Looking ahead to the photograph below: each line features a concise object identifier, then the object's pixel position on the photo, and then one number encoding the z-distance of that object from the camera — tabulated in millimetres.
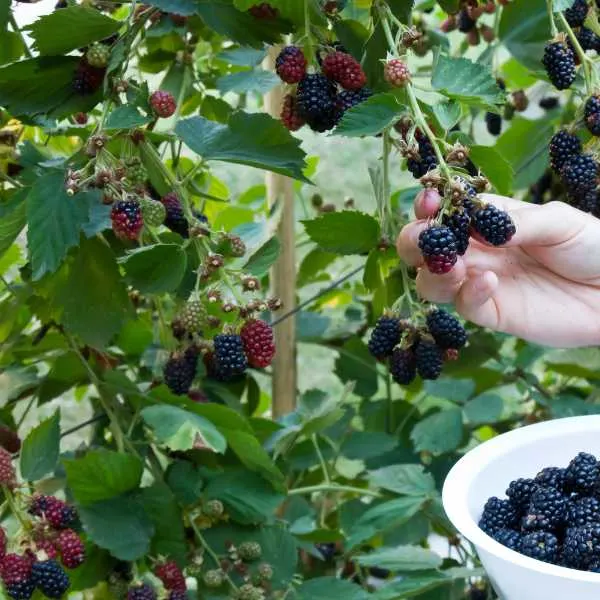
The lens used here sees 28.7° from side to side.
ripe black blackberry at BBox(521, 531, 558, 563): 882
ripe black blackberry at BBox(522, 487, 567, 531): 919
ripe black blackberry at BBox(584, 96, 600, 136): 992
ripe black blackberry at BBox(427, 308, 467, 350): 1028
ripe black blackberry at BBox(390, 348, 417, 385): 1036
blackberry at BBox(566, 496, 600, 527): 928
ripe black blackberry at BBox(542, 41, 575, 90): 1016
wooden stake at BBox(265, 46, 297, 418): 1525
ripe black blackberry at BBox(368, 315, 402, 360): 1039
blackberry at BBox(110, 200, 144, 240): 934
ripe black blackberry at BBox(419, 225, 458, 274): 809
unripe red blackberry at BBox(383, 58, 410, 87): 871
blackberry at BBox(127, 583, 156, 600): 1117
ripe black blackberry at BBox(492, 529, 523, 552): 891
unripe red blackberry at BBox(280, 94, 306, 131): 1026
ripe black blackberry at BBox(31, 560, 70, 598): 976
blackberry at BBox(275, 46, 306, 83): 970
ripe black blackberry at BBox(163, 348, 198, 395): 1077
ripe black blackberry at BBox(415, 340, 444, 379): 1030
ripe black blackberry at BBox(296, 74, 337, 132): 954
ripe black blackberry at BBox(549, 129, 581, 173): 1051
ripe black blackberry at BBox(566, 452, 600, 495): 942
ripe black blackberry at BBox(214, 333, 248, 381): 951
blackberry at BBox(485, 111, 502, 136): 1522
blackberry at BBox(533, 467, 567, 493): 960
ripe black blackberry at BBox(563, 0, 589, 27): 1064
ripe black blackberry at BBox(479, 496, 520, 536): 913
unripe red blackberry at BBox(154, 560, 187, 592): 1151
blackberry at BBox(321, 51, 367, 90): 950
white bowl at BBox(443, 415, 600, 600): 779
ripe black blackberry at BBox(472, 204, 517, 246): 824
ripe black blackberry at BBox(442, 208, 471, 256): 808
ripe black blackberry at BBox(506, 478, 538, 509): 946
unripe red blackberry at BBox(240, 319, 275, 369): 954
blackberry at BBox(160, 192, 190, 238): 1057
